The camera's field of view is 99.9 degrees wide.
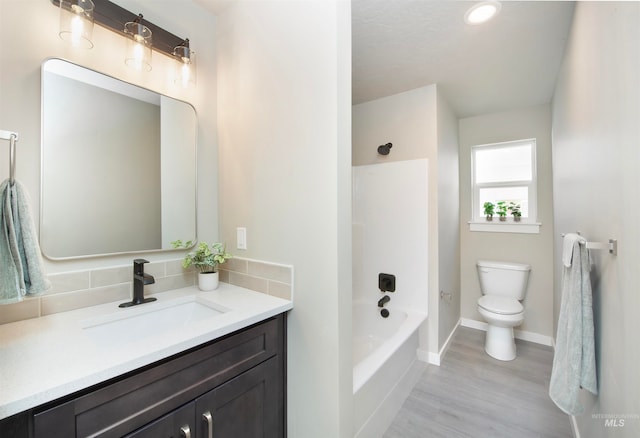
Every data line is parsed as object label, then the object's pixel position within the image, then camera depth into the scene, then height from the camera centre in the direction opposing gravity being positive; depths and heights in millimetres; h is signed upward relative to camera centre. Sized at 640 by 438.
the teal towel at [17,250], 766 -80
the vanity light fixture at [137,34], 1118 +903
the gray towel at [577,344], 1063 -500
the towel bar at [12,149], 754 +211
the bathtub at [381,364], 1491 -1012
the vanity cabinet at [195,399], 703 -564
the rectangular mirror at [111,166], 1117 +267
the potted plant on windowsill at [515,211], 2918 +87
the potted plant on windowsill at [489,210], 3045 +104
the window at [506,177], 2889 +477
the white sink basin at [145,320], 1065 -436
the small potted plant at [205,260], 1452 -214
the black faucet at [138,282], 1233 -280
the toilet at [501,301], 2396 -789
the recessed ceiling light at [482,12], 1438 +1151
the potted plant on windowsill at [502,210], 2988 +102
